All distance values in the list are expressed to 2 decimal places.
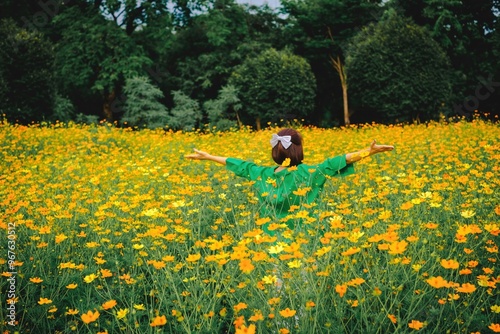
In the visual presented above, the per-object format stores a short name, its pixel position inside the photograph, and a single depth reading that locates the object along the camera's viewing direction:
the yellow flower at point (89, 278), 2.16
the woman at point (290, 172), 3.22
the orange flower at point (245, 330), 1.52
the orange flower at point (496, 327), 1.65
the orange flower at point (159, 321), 1.65
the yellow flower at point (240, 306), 1.84
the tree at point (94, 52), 19.41
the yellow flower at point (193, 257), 2.07
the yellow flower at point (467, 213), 2.46
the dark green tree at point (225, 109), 17.78
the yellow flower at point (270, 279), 1.91
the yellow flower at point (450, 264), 1.82
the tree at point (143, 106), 17.92
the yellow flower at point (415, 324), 1.66
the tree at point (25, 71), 14.68
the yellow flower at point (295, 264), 2.00
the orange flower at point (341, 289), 1.69
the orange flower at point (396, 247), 1.83
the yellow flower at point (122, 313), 1.87
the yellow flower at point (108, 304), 1.79
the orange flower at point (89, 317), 1.64
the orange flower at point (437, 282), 1.69
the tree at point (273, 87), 17.98
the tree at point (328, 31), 22.48
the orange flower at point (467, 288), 1.70
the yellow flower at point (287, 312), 1.69
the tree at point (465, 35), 19.20
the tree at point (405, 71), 15.64
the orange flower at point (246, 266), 1.77
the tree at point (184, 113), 18.33
